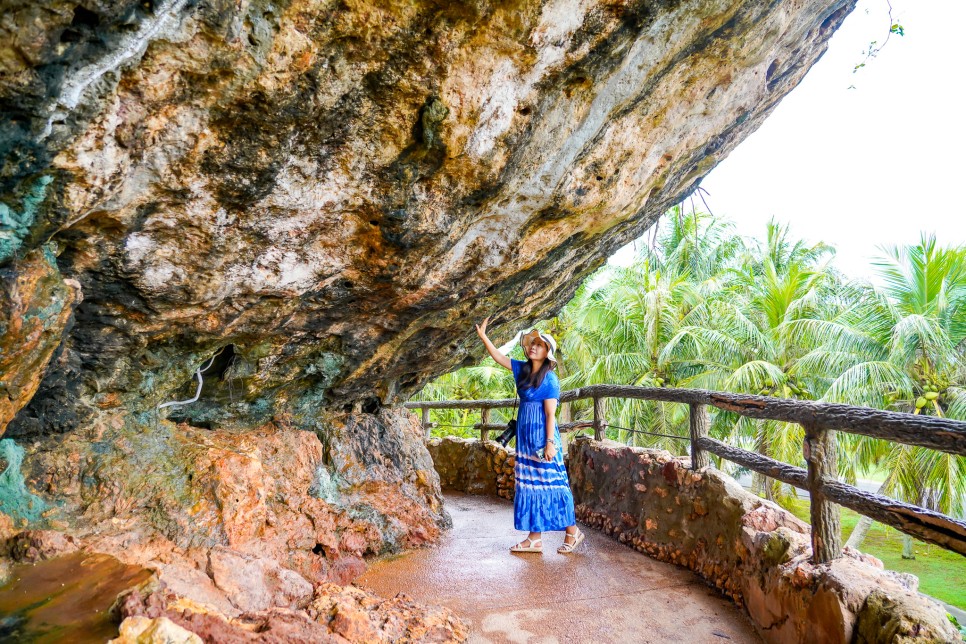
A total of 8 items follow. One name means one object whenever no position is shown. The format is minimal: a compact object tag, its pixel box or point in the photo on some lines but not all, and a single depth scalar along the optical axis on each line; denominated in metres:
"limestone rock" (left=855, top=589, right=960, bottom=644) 2.26
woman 4.71
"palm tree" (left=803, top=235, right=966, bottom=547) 10.41
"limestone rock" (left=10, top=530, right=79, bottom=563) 2.46
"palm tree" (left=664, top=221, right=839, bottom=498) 13.55
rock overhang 1.89
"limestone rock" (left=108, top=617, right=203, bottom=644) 1.73
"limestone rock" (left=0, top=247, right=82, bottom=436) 2.06
